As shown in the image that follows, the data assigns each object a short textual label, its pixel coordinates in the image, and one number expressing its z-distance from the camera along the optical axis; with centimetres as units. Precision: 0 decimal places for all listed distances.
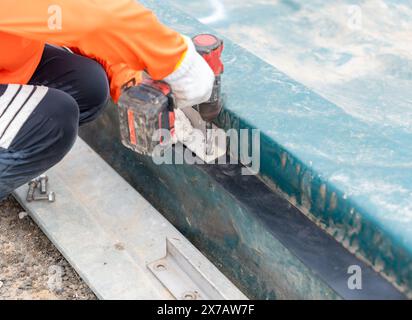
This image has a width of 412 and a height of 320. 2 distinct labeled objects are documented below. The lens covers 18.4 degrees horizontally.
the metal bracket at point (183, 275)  214
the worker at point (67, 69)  190
